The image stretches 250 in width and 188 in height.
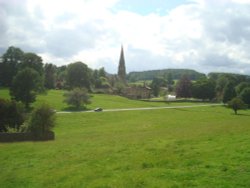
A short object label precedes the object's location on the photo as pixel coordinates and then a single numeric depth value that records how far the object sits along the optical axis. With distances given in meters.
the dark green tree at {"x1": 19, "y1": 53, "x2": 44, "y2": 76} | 68.87
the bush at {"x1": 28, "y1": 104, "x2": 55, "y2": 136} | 26.65
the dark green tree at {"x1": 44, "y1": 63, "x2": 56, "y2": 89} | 97.75
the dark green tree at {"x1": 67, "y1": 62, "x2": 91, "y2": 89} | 81.98
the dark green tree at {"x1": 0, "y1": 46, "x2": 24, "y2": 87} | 77.36
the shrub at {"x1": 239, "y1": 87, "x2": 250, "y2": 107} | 74.71
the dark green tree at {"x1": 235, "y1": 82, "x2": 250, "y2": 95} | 82.10
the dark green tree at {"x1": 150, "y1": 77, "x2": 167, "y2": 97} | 124.08
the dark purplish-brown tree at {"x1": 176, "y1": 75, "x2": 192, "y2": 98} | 96.16
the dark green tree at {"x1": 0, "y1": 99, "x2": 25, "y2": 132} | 31.64
